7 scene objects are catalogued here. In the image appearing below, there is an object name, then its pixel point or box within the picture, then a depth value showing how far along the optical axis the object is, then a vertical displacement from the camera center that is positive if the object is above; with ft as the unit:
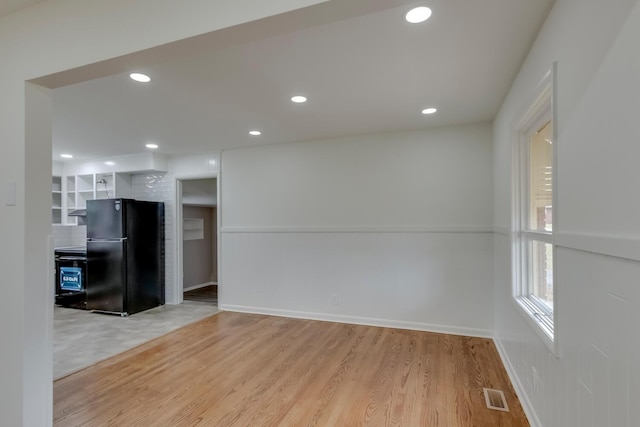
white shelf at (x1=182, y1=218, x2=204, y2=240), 20.26 -1.05
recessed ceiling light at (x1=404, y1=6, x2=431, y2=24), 5.19 +3.31
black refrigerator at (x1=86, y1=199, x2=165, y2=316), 14.82 -2.11
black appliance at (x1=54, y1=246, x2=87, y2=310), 16.12 -3.17
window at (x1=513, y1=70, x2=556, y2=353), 6.19 -0.16
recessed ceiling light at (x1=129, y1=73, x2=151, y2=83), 7.45 +3.24
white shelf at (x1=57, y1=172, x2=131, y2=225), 17.21 +1.36
